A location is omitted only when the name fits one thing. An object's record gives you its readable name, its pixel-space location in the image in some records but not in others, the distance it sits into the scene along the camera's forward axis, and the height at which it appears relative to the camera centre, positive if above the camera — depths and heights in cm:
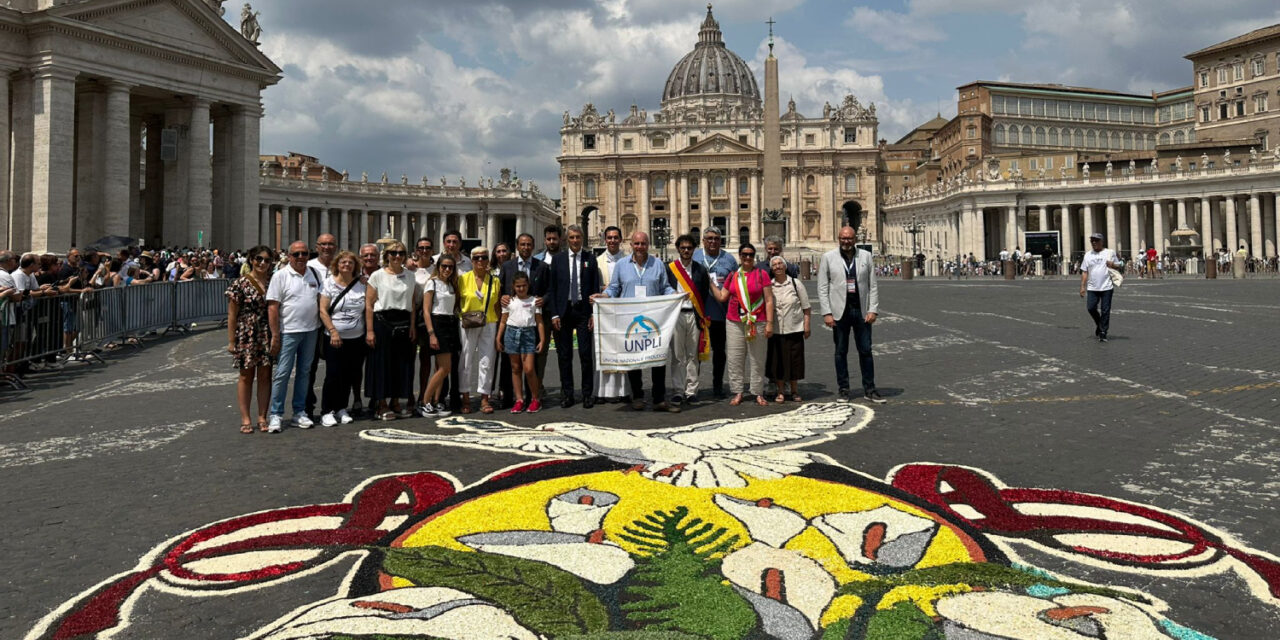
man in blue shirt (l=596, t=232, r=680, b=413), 812 +61
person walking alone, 1272 +84
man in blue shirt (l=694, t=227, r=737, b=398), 861 +63
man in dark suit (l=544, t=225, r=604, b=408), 802 +38
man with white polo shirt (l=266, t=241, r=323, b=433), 713 +19
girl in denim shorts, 790 +11
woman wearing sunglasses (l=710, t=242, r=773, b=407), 820 +22
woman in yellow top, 791 +16
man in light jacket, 827 +40
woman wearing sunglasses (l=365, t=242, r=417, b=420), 757 +14
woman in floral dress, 703 +15
